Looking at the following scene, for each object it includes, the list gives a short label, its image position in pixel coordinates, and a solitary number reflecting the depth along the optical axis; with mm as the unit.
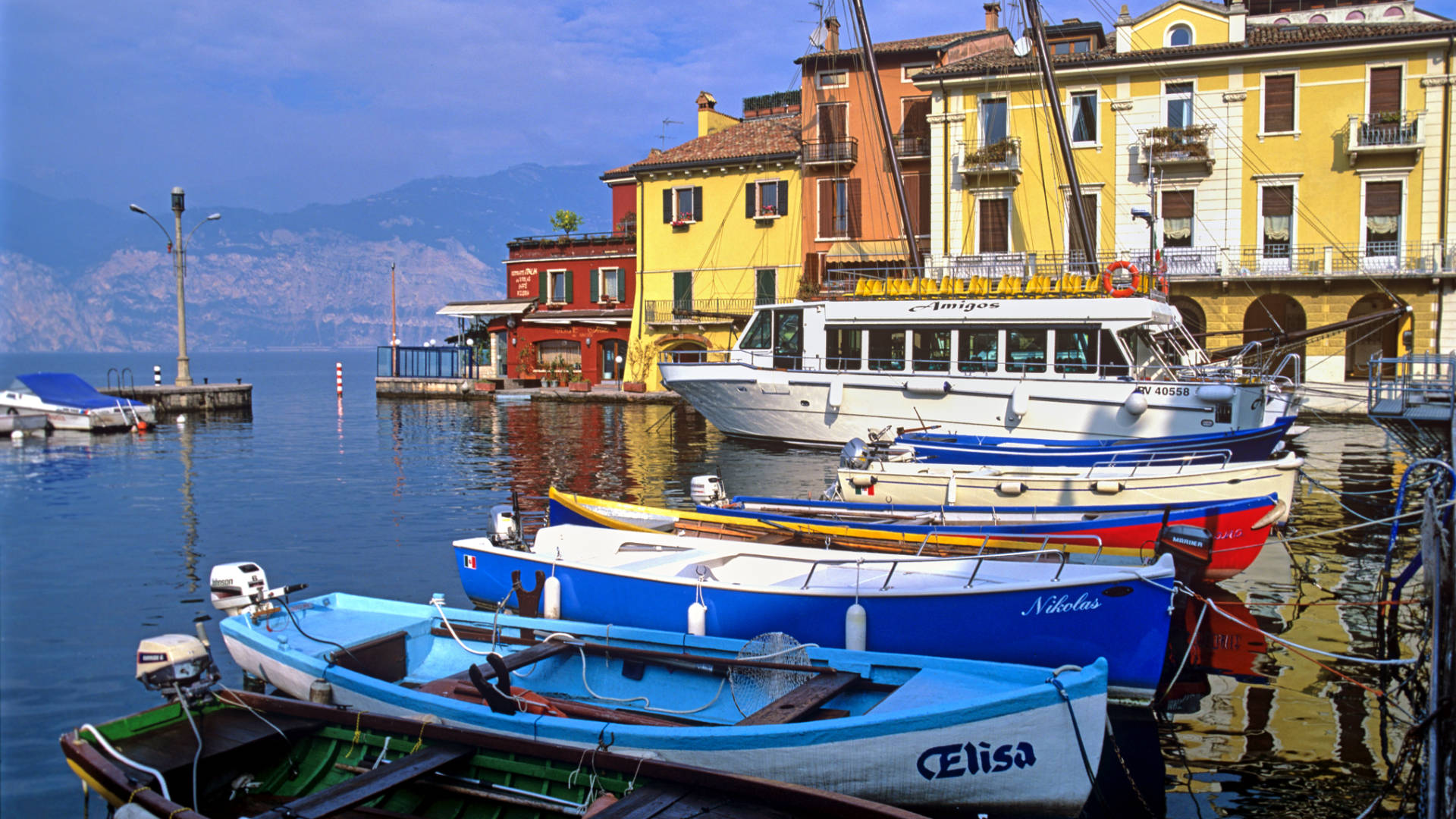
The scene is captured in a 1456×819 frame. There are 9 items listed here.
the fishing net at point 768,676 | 7457
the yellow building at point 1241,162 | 32969
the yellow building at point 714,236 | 42875
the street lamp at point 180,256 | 37812
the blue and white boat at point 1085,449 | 16750
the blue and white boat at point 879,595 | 8211
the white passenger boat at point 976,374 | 21703
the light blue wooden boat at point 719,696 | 6238
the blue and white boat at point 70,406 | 33156
